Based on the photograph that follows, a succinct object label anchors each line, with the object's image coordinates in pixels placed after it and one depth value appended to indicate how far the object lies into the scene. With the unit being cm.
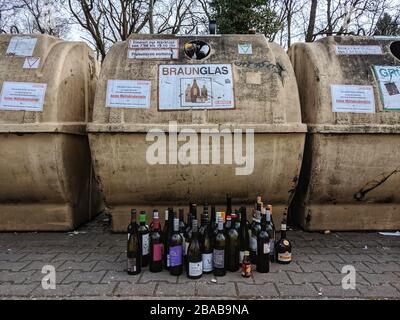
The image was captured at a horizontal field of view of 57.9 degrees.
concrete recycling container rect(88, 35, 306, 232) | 404
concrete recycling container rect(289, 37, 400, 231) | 418
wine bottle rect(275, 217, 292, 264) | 348
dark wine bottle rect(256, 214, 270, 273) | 326
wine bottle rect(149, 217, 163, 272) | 326
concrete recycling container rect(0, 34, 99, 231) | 416
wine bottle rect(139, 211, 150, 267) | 335
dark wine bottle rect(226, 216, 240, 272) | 329
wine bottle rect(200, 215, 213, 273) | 321
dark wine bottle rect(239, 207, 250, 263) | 339
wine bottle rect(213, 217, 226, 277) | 318
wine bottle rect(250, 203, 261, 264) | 340
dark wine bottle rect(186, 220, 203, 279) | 311
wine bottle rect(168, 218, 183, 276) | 316
